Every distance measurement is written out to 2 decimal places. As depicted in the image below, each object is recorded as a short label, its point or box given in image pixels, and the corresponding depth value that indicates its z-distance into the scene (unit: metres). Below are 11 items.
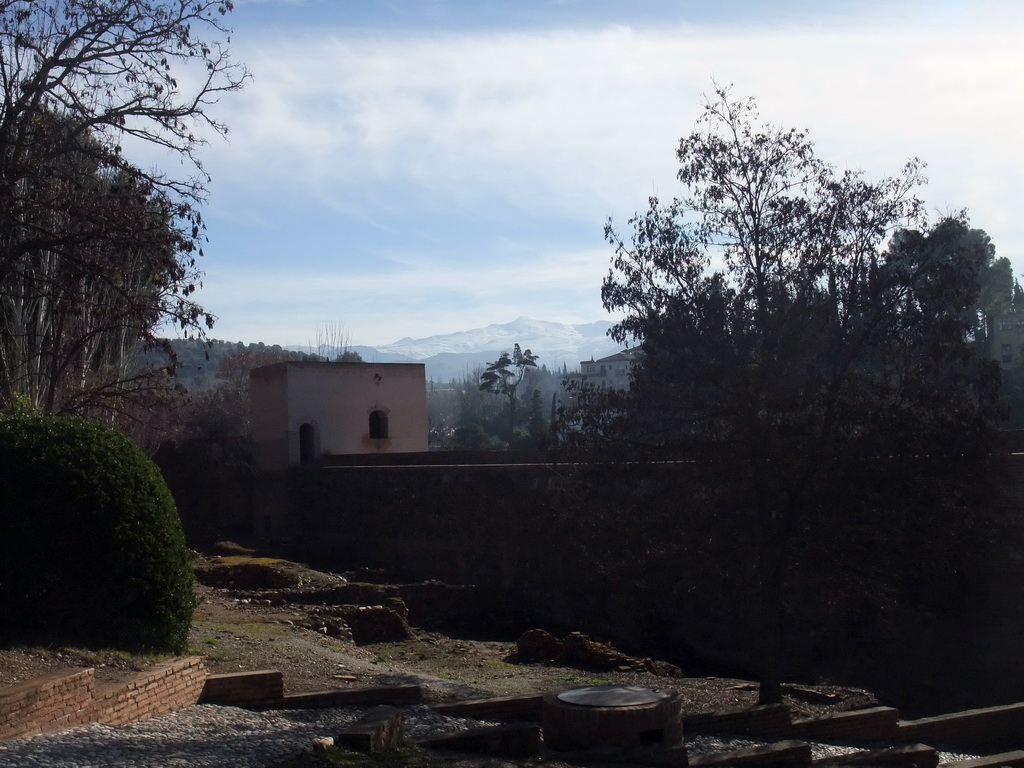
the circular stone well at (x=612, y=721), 7.20
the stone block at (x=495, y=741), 6.93
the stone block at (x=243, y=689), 8.22
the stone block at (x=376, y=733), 6.31
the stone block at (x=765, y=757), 7.74
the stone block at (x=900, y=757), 8.70
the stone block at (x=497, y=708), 8.60
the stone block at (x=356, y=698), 8.34
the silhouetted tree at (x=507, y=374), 55.16
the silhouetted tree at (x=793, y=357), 9.59
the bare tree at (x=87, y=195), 10.73
